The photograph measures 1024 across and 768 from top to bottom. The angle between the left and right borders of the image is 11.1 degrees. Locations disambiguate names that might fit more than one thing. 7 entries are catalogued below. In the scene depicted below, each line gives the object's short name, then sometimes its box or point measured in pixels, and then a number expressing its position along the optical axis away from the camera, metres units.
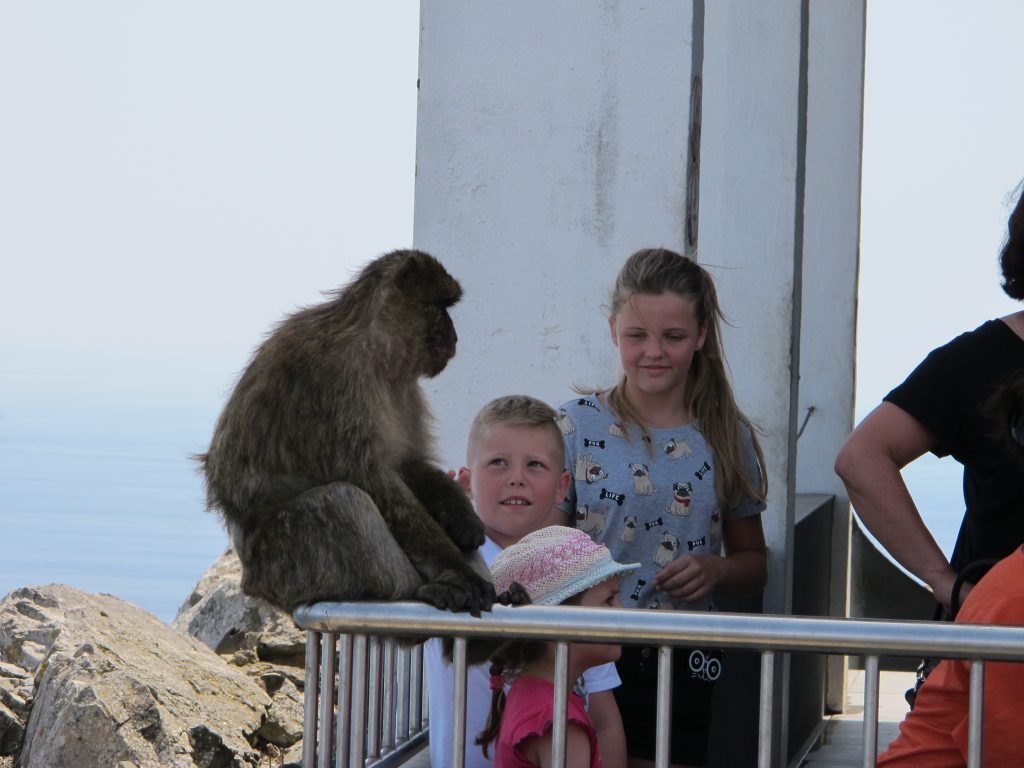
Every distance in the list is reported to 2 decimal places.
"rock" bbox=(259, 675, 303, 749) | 7.78
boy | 6.78
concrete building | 7.48
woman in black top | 6.74
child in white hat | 6.56
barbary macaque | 6.64
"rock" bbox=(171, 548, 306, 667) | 8.30
